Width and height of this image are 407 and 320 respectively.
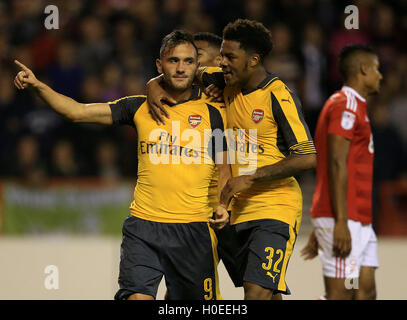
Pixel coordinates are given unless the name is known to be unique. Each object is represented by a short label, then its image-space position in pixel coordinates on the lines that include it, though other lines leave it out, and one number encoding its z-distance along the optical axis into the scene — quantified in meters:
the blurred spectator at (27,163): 18.34
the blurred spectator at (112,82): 19.41
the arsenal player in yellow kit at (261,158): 8.62
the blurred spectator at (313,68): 17.94
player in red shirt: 10.05
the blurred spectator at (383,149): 16.83
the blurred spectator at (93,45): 20.42
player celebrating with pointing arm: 8.65
